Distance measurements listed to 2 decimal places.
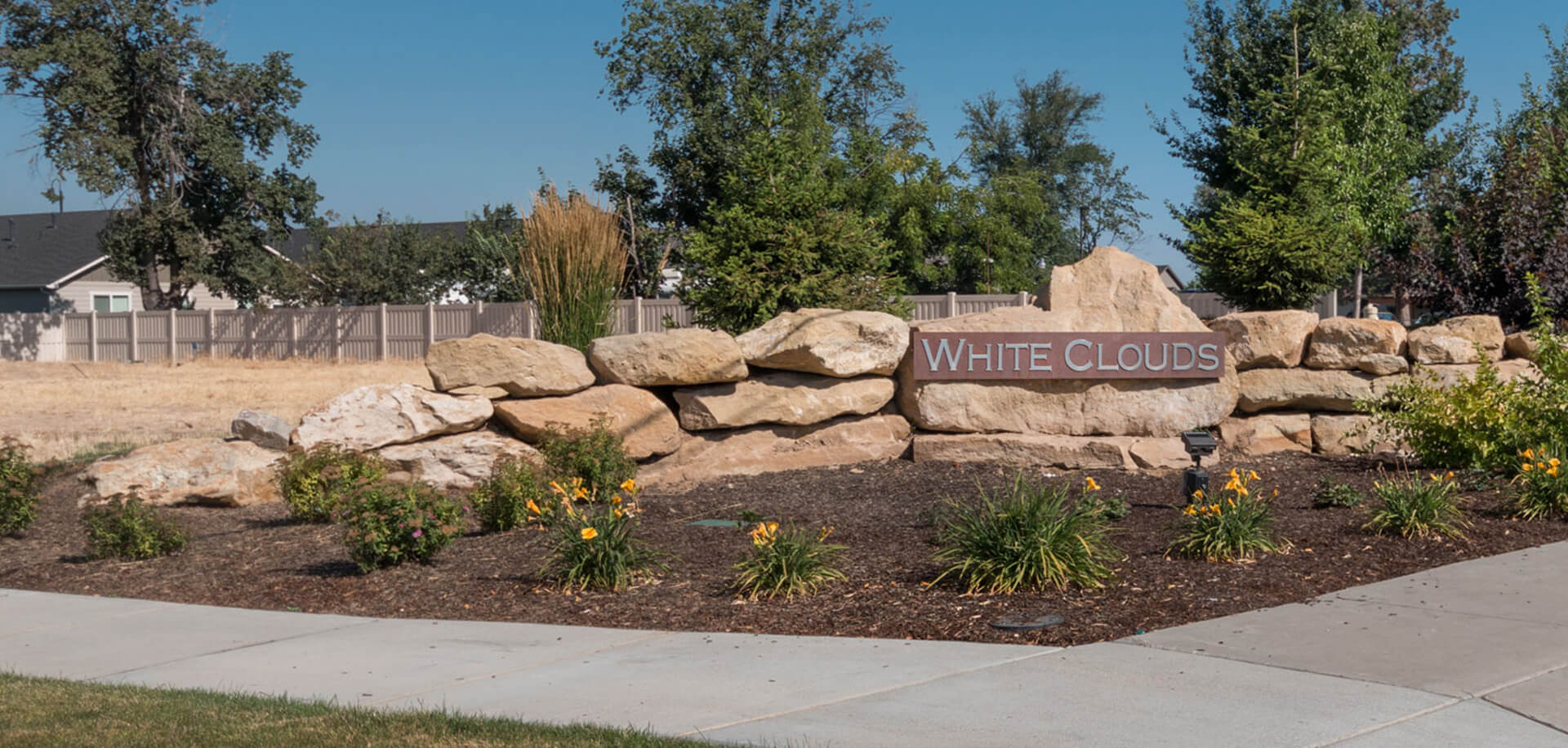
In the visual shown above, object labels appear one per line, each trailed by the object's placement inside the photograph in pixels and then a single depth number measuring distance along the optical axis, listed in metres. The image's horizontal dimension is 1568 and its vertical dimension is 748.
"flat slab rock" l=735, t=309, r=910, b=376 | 10.53
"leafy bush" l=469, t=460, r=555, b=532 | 8.65
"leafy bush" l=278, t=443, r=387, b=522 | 9.37
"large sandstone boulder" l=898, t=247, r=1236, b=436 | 10.95
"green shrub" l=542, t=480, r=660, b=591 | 6.98
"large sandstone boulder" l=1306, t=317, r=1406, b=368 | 11.16
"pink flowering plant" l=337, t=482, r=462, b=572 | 7.47
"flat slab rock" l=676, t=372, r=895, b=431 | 10.78
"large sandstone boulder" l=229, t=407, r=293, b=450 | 11.03
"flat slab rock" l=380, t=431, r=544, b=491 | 10.31
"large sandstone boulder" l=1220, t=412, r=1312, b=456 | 11.28
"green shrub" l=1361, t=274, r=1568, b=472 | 9.34
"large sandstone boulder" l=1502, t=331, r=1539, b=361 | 11.25
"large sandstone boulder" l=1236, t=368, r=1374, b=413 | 11.18
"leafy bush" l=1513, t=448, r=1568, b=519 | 8.18
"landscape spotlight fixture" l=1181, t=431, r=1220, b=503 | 8.19
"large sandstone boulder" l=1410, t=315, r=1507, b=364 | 11.32
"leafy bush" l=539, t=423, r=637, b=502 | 9.24
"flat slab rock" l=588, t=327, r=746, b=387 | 10.49
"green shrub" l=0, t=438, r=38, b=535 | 9.42
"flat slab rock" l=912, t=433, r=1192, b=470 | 10.63
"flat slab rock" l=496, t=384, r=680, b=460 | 10.41
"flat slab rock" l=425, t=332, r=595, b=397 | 10.41
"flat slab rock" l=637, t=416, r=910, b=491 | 10.80
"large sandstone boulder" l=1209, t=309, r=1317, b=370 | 11.31
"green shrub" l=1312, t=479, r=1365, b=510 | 8.53
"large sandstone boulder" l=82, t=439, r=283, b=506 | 10.12
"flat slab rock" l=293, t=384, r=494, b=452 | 10.27
